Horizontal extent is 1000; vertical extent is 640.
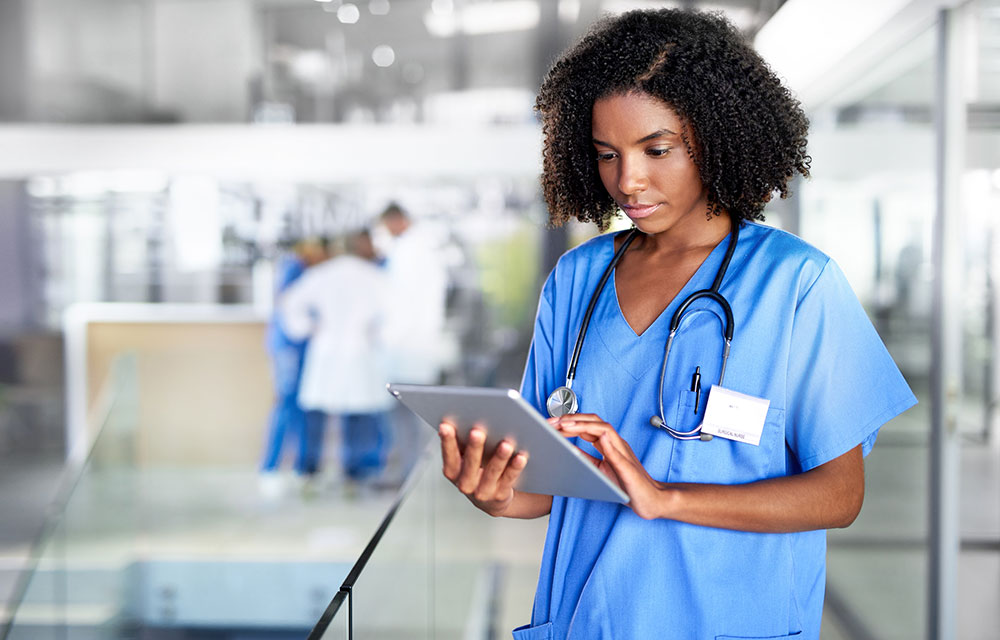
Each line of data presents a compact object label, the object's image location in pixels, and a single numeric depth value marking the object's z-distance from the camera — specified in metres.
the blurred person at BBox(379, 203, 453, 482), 4.96
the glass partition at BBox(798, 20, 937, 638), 2.52
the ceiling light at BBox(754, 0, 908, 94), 2.18
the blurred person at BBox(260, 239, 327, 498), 4.90
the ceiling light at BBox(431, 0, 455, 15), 5.32
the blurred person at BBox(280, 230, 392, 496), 4.80
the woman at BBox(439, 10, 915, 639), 0.92
